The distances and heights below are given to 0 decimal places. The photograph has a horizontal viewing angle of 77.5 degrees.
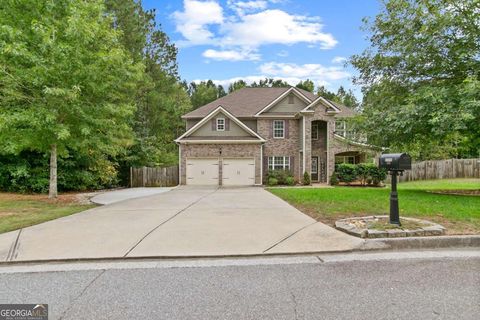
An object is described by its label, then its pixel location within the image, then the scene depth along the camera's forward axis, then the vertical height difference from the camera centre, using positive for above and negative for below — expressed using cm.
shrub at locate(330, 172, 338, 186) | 2114 -129
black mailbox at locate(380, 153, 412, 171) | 576 -1
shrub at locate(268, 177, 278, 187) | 2081 -140
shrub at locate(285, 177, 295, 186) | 2098 -135
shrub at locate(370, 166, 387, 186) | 2078 -93
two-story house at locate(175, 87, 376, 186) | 2081 +142
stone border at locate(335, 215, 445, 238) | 534 -128
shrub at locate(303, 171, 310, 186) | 2103 -121
